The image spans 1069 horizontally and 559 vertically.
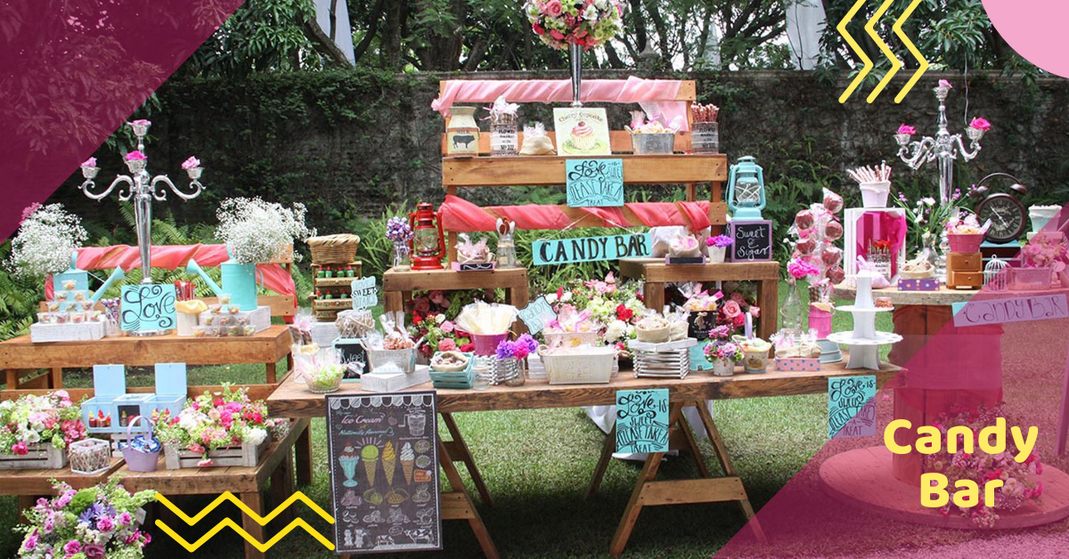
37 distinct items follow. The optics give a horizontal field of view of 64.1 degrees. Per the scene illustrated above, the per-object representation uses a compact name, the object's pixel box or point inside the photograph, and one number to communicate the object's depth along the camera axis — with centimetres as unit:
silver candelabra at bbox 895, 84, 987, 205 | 434
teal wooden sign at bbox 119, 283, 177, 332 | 368
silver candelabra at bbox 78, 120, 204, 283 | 364
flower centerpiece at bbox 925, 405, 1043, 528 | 356
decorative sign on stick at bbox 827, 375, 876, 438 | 328
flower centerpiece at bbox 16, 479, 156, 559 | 283
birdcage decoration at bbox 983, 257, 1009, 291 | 366
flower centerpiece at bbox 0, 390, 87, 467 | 328
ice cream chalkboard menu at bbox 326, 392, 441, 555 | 313
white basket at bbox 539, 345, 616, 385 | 320
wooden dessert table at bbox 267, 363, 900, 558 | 314
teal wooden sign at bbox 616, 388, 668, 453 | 319
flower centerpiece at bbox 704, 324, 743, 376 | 329
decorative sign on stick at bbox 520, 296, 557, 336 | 348
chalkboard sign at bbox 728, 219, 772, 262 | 385
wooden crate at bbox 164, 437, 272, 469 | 328
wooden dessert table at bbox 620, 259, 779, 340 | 375
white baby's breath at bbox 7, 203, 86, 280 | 369
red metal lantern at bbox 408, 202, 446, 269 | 373
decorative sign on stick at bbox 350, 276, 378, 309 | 358
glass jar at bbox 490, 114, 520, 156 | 374
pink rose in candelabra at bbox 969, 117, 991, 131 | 451
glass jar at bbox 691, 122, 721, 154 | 388
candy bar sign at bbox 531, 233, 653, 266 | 362
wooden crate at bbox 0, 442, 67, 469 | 331
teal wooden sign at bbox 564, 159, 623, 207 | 371
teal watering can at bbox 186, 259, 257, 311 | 376
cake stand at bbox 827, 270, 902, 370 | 330
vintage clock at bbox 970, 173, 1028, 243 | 397
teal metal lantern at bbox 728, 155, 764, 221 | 392
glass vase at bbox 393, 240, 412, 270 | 391
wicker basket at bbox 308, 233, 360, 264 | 397
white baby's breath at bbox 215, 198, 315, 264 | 367
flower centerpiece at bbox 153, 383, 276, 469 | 327
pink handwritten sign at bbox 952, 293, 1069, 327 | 349
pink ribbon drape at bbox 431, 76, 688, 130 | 398
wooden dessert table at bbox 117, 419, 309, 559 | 318
